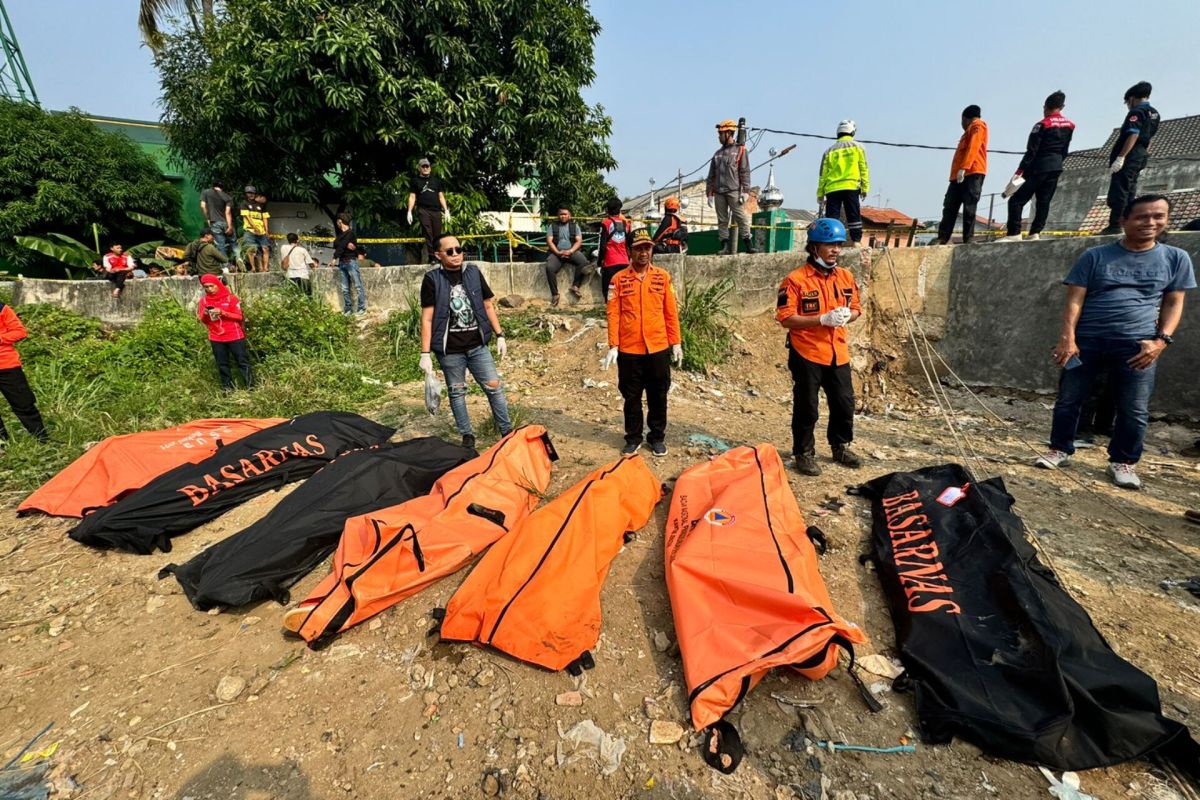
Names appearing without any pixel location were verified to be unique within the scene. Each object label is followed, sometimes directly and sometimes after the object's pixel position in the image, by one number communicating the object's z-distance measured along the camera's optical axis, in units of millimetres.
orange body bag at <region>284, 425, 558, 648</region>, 2330
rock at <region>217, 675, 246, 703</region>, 2078
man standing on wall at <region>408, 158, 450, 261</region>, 7770
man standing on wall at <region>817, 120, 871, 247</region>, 5523
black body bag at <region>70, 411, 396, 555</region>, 3143
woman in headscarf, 5555
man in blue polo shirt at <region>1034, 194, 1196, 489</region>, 3121
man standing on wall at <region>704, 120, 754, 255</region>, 6371
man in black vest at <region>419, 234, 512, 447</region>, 3789
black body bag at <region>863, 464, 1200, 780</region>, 1537
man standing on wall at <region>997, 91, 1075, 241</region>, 4895
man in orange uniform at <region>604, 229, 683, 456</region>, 3795
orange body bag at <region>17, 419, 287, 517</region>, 3561
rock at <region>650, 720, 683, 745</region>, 1767
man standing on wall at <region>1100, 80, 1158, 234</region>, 4730
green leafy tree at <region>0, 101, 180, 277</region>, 10984
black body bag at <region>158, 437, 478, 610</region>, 2594
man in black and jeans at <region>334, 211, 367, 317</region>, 7559
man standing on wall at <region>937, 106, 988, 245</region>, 5230
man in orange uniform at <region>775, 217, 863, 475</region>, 3330
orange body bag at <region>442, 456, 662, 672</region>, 2074
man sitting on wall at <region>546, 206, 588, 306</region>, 7621
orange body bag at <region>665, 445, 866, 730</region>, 1751
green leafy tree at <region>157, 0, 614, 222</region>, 7977
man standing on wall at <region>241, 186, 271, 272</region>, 8195
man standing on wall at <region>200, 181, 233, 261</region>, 8406
